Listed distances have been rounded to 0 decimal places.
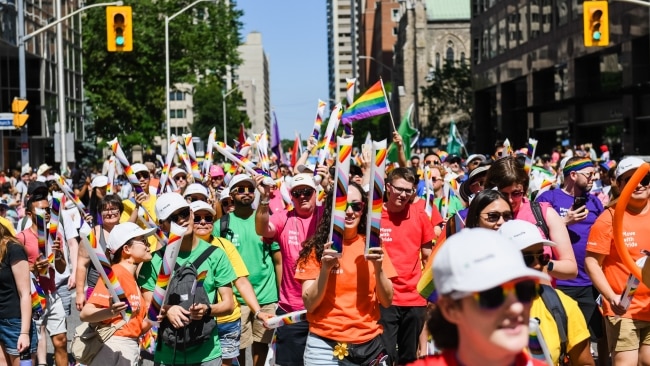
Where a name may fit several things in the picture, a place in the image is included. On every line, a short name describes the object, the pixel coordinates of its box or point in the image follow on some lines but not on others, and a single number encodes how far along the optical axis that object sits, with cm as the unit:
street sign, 2569
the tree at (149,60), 5256
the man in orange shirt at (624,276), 683
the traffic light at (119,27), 2027
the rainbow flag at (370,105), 1052
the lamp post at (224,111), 8305
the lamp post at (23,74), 2716
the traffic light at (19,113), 2562
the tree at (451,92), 6781
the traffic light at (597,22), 1944
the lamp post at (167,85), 4428
